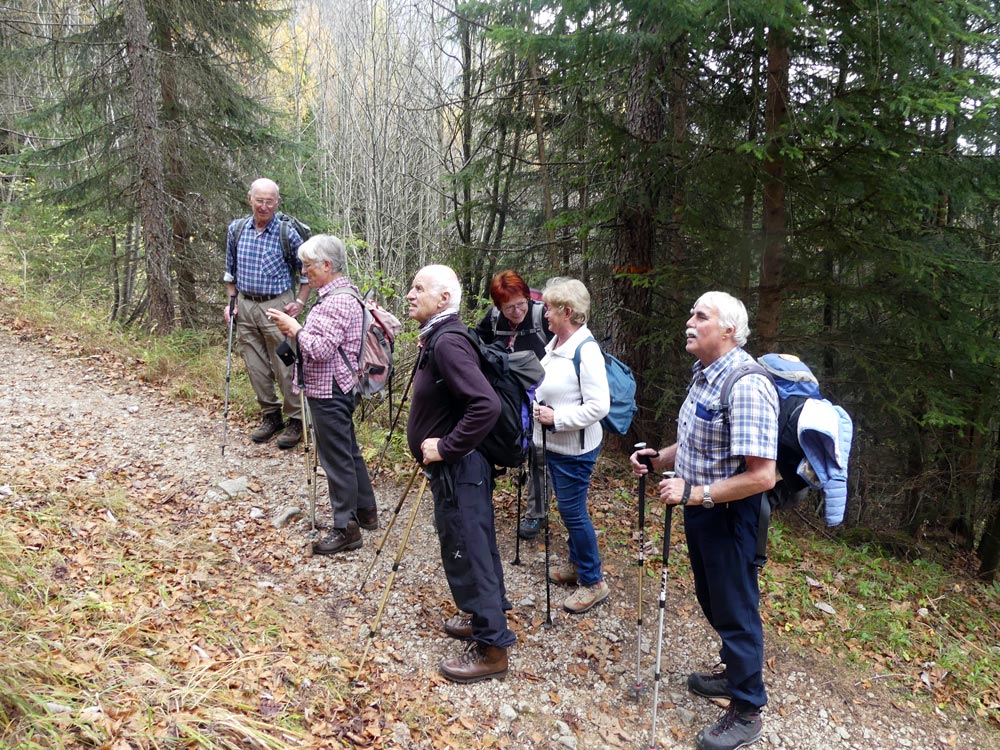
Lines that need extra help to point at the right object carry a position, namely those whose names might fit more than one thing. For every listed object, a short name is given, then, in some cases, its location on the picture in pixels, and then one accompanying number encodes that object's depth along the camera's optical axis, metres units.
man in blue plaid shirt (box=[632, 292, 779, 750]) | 2.78
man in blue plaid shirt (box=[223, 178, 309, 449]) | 5.78
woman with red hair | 4.84
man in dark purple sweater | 3.16
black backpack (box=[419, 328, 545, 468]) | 3.31
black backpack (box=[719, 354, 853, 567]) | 2.83
